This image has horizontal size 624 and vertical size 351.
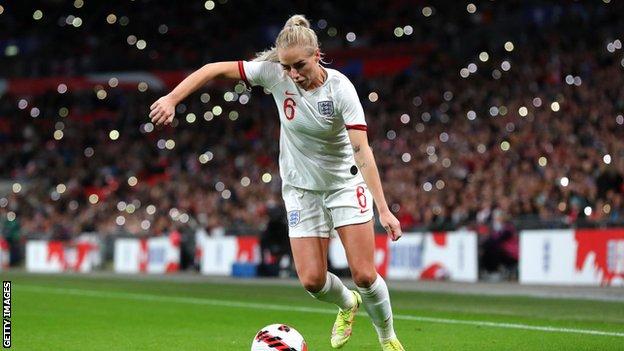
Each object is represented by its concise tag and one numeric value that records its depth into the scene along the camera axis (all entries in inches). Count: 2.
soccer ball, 593.6
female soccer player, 595.8
